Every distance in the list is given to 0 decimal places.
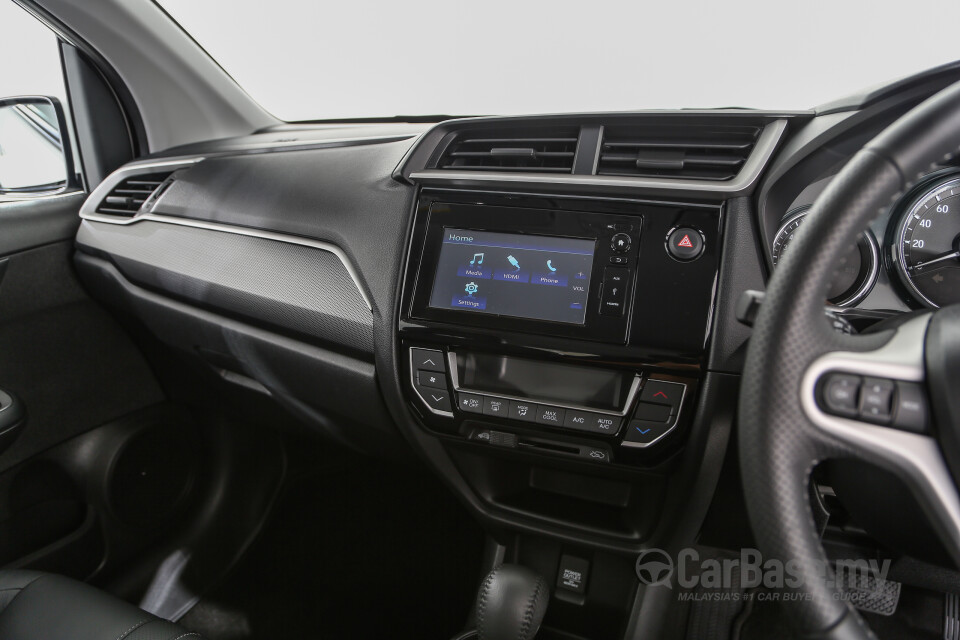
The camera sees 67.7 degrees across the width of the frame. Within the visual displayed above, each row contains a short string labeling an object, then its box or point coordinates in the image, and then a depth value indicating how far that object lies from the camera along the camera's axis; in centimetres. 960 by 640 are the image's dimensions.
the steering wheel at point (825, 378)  59
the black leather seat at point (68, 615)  103
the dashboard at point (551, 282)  94
